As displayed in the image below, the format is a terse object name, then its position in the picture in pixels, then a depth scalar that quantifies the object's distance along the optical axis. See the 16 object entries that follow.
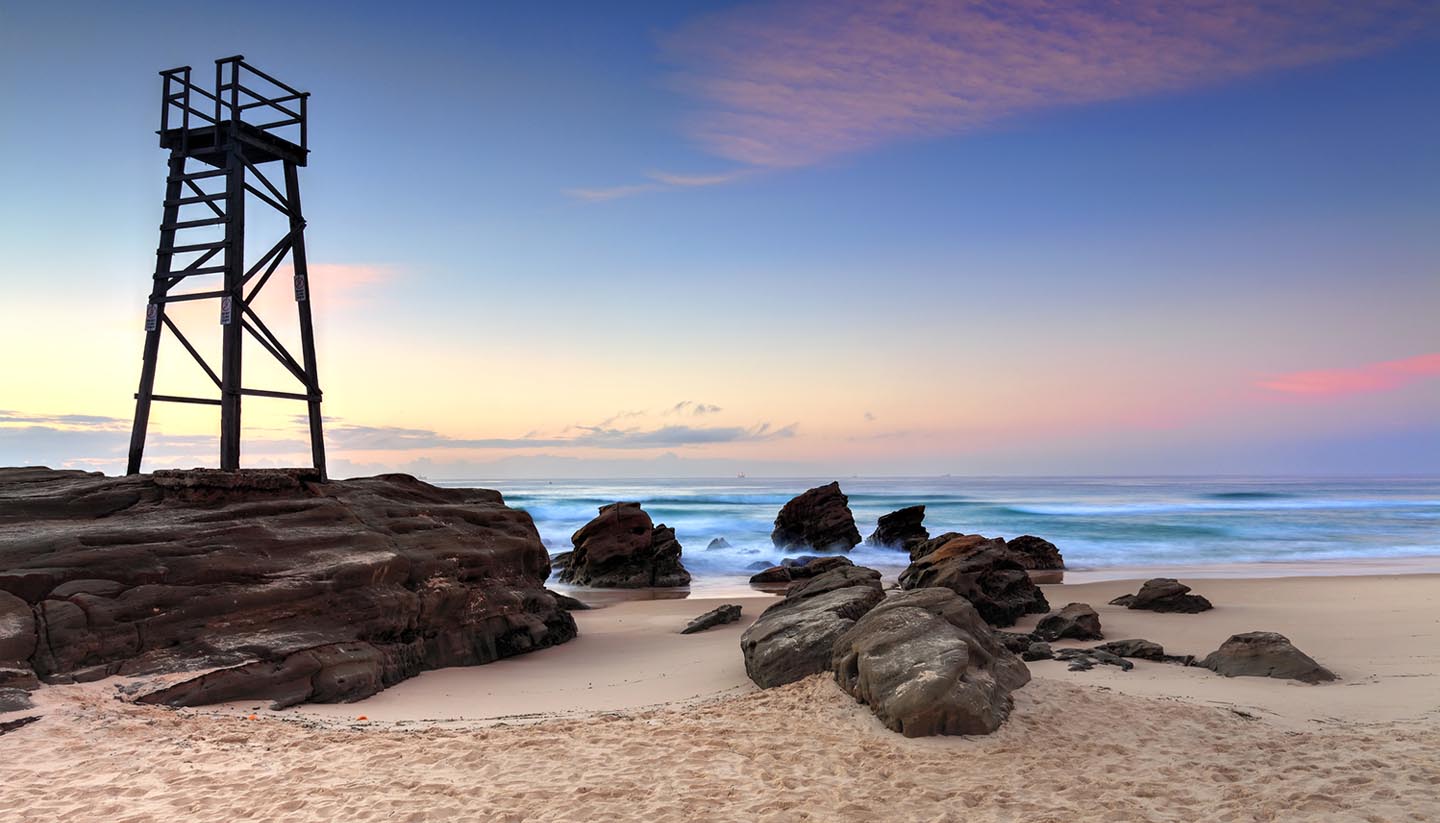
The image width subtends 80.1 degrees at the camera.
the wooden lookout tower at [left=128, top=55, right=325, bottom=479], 11.41
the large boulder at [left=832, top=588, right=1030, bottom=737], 7.34
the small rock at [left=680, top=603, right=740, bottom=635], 14.46
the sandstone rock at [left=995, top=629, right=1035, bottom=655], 11.51
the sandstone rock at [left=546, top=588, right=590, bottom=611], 17.67
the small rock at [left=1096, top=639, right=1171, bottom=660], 11.27
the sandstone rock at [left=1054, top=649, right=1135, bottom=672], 10.55
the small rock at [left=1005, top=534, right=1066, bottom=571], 24.20
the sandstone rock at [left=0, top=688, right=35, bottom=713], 7.14
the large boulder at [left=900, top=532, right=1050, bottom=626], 14.30
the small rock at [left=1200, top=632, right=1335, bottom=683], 9.93
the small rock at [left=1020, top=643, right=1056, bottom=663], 11.05
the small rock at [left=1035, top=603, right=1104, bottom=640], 12.72
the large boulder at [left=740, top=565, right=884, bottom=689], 9.53
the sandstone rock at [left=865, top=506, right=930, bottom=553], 31.97
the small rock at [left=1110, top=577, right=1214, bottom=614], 15.41
